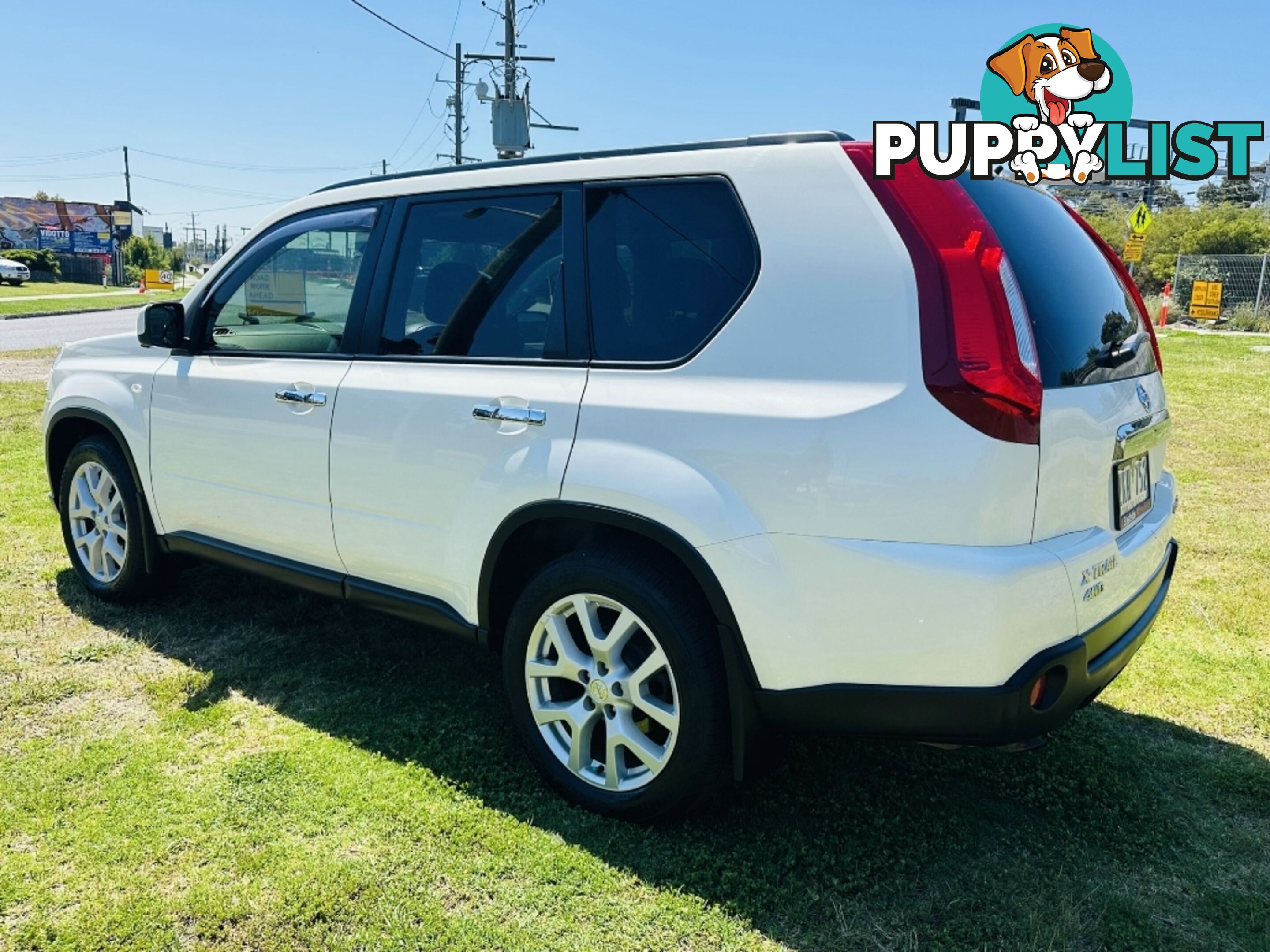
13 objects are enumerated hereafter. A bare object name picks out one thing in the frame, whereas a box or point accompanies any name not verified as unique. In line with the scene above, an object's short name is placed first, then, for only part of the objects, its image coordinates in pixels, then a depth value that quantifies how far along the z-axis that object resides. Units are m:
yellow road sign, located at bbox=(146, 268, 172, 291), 44.09
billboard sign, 69.69
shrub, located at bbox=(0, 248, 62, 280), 51.62
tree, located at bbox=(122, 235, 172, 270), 68.62
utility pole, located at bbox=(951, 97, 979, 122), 18.67
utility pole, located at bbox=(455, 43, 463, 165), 33.56
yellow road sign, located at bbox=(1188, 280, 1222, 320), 23.89
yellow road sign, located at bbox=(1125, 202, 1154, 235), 21.05
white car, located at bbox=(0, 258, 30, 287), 43.75
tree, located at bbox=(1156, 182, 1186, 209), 41.78
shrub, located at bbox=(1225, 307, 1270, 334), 22.70
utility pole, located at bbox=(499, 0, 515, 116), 27.91
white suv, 2.24
